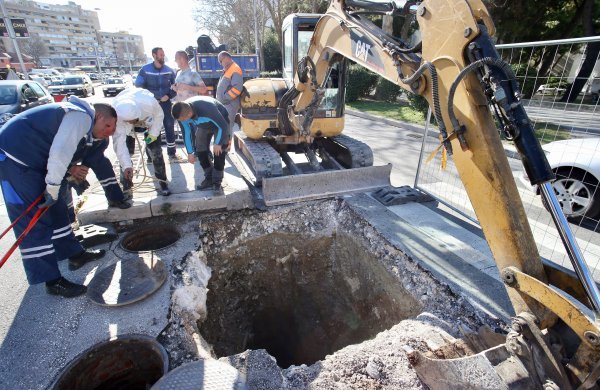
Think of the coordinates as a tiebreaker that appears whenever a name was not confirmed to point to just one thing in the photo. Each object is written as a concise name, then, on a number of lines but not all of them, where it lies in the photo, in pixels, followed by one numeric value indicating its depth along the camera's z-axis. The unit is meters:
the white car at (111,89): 21.09
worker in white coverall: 3.71
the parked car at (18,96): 7.75
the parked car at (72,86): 18.84
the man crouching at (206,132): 4.22
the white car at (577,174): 4.05
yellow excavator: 1.78
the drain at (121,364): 2.26
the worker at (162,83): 5.54
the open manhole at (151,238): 3.77
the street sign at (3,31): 18.12
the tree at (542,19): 11.72
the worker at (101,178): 3.65
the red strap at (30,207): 2.68
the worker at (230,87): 5.78
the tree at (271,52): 26.94
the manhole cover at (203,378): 1.87
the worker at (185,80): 5.99
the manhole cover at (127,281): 2.80
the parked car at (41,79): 21.61
